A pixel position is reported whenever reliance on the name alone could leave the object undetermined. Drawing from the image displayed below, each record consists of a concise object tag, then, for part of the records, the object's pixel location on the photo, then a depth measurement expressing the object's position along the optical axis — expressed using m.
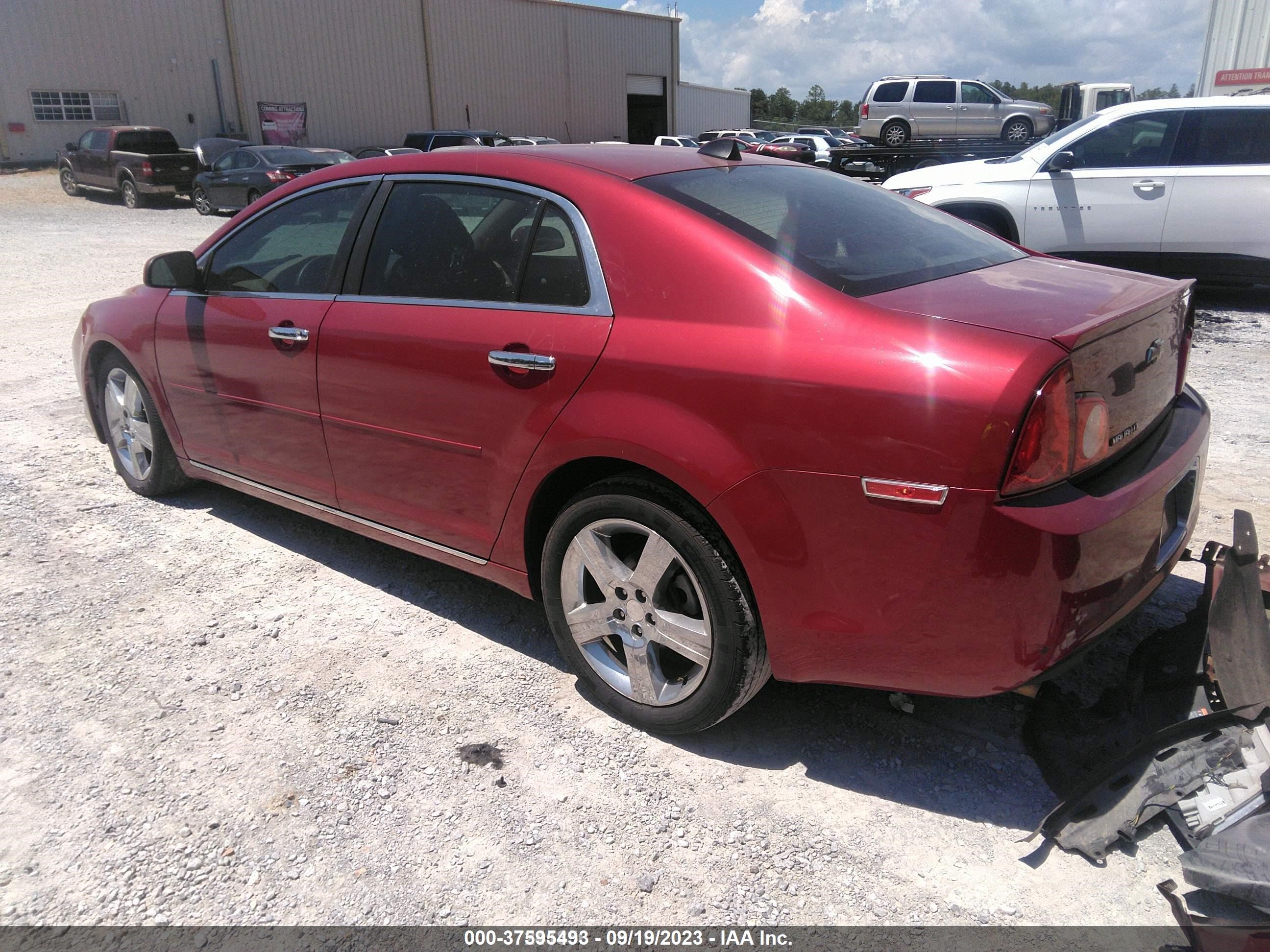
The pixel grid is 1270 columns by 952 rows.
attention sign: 16.17
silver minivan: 22.91
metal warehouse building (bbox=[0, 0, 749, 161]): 27.84
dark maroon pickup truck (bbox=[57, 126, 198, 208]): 22.03
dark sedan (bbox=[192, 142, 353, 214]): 19.67
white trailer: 16.16
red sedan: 2.20
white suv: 8.21
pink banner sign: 31.81
